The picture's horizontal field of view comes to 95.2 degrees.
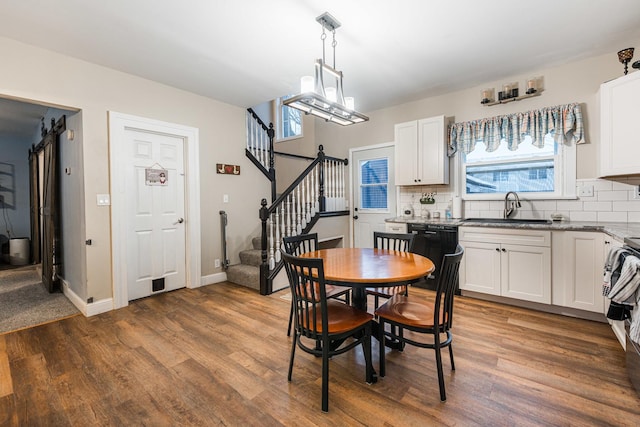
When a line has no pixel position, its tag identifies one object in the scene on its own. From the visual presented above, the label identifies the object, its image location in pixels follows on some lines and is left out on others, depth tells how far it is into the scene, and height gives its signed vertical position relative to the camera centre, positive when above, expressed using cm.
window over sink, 330 +67
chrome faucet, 362 +2
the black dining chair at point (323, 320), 169 -72
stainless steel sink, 343 -17
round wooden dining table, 175 -41
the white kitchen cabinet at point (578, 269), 274 -61
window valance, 323 +95
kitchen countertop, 237 -20
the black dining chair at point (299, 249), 246 -38
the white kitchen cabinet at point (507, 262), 301 -62
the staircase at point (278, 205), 385 +6
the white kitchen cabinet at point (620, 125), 249 +72
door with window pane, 481 +30
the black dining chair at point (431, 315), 175 -71
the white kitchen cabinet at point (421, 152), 396 +77
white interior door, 352 -4
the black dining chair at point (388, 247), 249 -38
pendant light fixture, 228 +89
